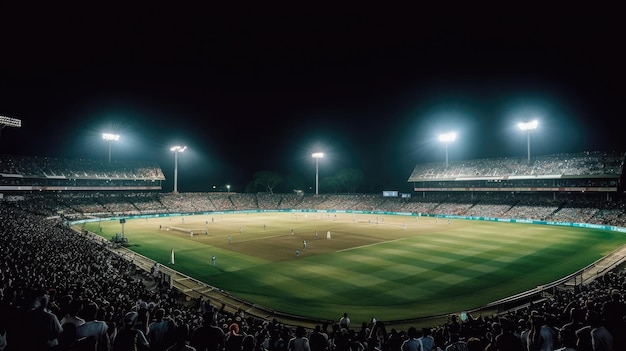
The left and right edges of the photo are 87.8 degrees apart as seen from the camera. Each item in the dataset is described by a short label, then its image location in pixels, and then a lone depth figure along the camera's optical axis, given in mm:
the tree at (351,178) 125688
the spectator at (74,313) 5398
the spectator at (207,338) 4965
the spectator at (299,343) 6418
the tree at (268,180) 119438
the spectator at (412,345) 6605
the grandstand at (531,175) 55094
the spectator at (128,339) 4512
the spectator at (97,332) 5105
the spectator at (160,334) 5430
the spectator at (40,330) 4512
